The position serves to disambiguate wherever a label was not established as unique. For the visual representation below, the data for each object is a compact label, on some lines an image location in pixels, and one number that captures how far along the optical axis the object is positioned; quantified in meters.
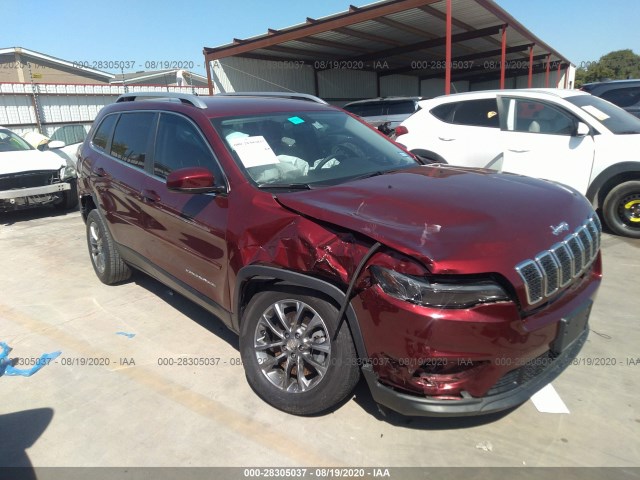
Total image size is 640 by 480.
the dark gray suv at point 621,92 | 10.13
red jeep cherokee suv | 2.12
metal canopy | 13.22
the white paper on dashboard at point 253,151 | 3.06
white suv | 5.86
